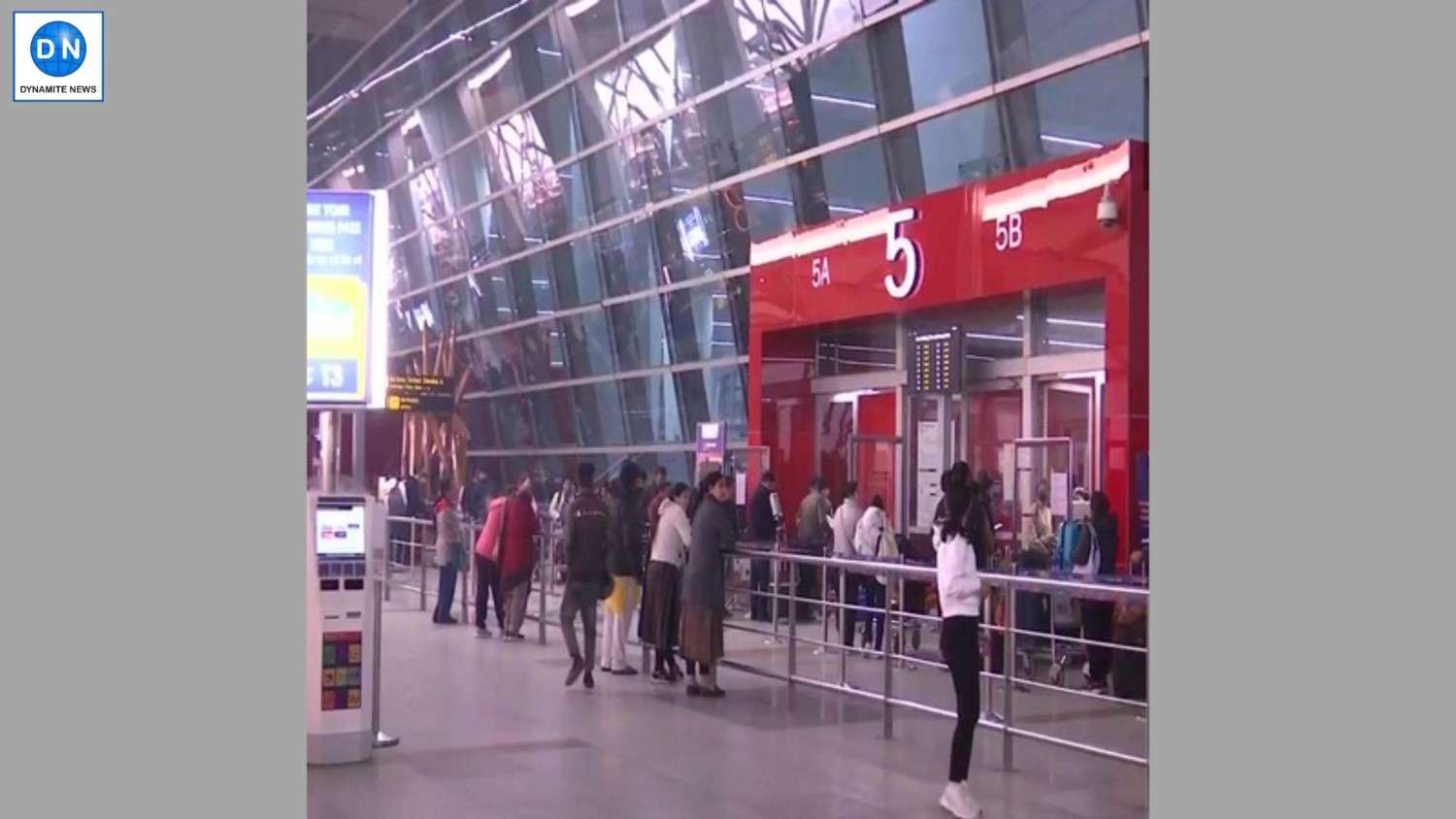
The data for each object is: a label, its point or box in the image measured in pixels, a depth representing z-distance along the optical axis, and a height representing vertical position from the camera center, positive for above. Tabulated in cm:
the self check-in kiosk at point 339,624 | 780 -104
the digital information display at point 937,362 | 1285 +71
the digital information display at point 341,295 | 784 +78
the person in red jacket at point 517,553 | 1339 -110
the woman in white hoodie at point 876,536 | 1280 -87
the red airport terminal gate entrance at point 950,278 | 1098 +147
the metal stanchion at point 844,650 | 1034 -152
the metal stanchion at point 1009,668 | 798 -130
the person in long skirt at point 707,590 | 1035 -111
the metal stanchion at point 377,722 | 821 -168
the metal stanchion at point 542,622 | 1359 -178
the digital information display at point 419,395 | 2305 +69
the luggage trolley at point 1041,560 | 1127 -97
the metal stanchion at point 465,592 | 1549 -169
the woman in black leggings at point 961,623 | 695 -91
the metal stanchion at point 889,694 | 886 -159
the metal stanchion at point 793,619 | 1049 -133
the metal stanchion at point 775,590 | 1116 -120
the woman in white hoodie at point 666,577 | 1096 -108
